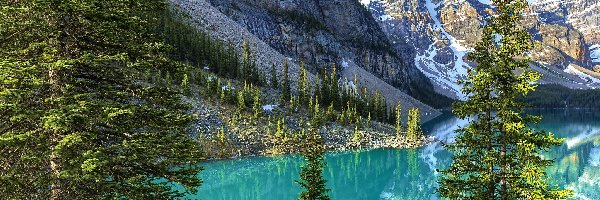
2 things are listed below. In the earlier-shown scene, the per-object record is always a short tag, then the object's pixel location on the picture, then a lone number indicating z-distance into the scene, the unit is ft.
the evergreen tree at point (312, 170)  76.48
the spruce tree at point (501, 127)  44.75
